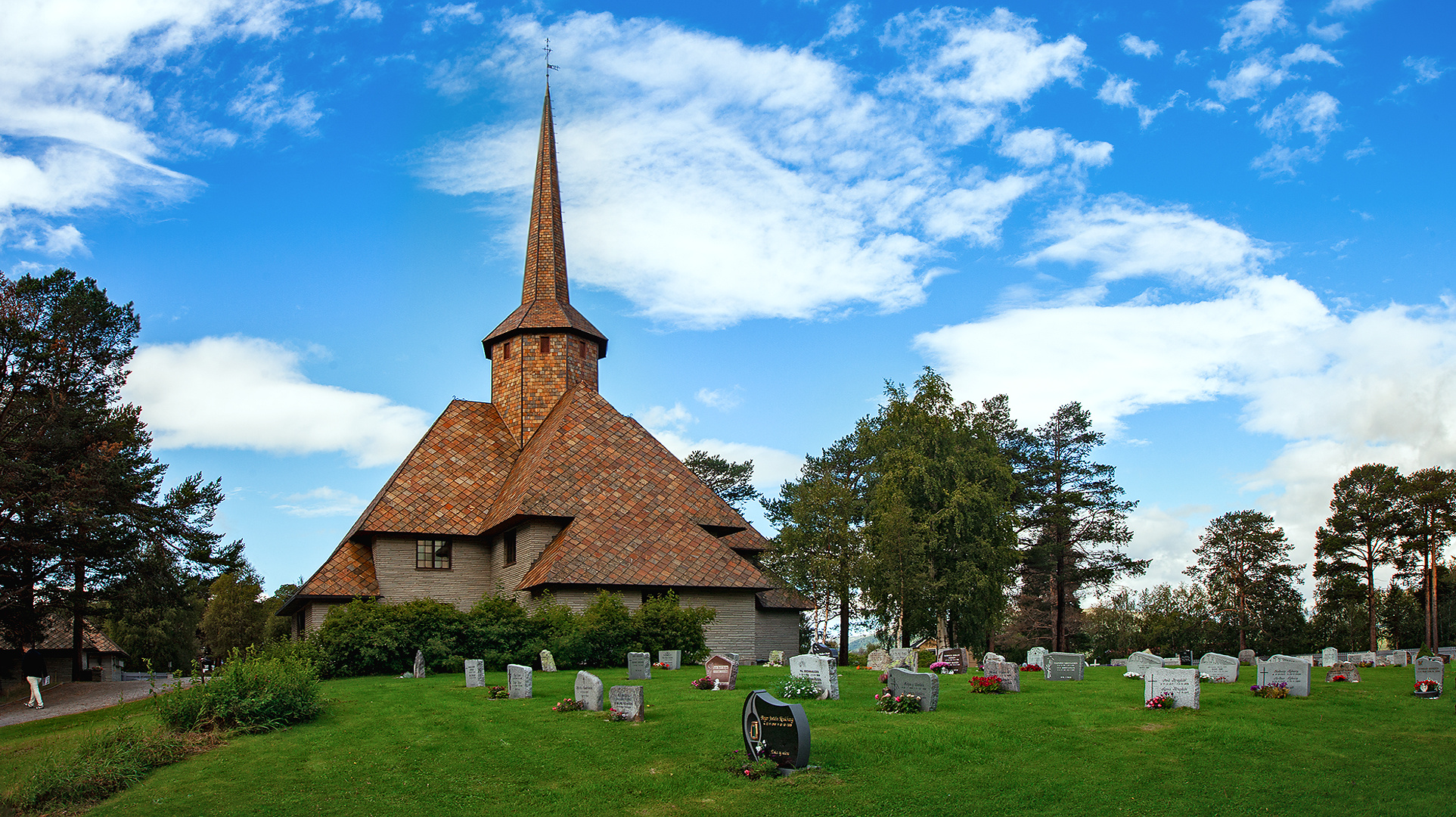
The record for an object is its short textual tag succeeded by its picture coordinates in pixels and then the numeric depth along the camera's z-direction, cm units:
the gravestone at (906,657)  2331
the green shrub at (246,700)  1603
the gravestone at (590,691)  1639
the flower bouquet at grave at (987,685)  1853
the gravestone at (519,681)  1858
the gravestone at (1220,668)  2053
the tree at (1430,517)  4584
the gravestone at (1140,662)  1953
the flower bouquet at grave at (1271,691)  1692
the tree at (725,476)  5962
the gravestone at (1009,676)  1884
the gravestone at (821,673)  1761
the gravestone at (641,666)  2173
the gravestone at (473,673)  2080
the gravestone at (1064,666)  2173
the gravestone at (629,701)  1523
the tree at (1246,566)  5253
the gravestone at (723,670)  1898
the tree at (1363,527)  4747
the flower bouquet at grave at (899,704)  1571
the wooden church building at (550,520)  2973
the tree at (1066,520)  4962
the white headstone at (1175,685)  1564
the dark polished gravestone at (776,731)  1202
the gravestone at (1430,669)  1950
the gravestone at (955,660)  2488
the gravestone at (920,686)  1591
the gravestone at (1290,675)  1738
